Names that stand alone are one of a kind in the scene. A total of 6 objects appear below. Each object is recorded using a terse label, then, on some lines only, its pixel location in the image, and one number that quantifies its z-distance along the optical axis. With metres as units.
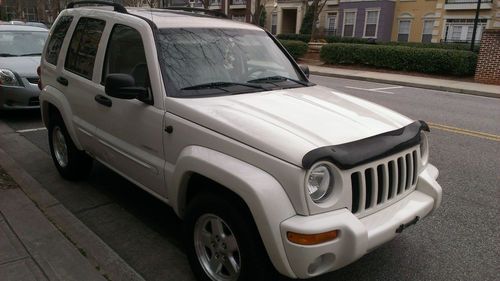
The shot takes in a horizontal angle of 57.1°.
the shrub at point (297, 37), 34.49
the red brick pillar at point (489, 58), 16.23
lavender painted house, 32.97
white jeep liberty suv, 2.49
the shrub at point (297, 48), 23.72
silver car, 7.86
